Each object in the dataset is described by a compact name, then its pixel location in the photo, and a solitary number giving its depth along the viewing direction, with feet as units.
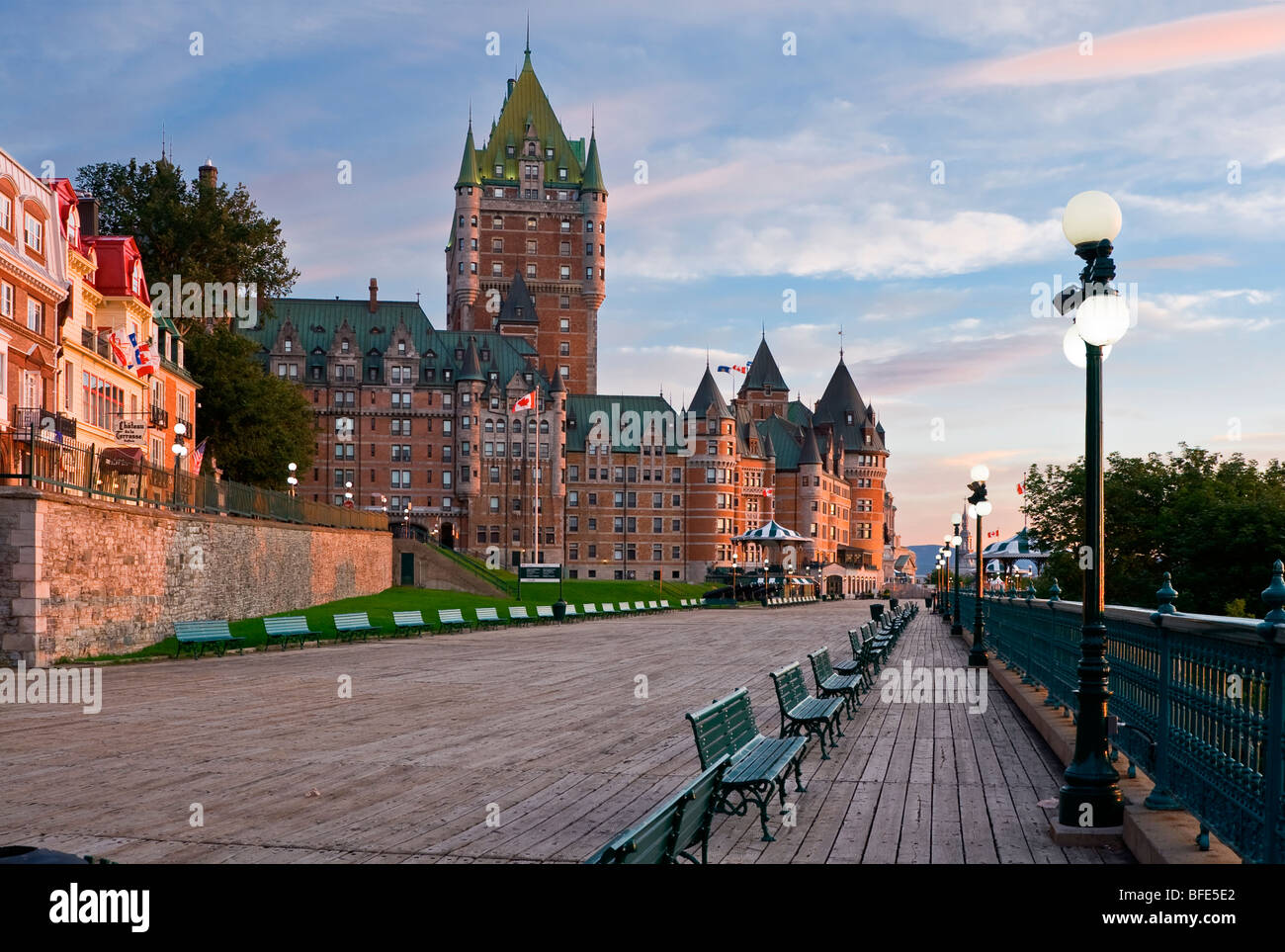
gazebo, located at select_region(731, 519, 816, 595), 252.42
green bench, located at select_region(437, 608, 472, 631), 135.27
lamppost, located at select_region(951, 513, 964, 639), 132.18
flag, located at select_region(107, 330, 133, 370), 146.20
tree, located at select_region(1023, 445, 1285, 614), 175.52
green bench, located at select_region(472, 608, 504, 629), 147.02
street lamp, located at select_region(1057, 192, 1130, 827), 28.25
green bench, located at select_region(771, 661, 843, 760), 39.17
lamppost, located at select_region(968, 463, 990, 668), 84.38
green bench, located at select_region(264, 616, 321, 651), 94.94
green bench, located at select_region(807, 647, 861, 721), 49.73
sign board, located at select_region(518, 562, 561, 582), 222.58
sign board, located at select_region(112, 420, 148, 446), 140.77
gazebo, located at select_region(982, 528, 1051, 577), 227.61
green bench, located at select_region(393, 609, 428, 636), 124.57
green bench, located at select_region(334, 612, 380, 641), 109.91
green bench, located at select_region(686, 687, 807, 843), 28.94
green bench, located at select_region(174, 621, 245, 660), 86.79
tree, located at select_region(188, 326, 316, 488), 194.39
